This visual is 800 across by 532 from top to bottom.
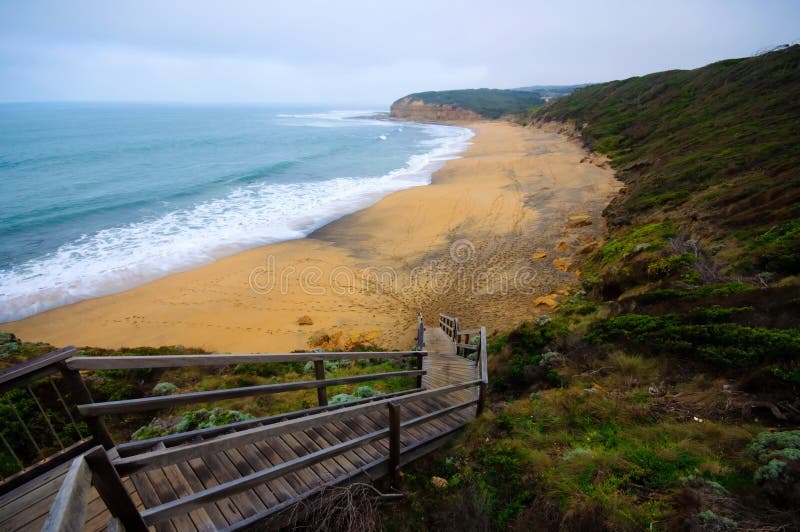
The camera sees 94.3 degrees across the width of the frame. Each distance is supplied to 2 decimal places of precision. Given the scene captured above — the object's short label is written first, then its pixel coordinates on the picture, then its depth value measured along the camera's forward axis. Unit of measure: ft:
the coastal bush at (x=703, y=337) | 15.87
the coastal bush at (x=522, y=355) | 22.31
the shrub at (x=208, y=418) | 18.10
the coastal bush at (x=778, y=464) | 9.46
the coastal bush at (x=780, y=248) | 23.82
